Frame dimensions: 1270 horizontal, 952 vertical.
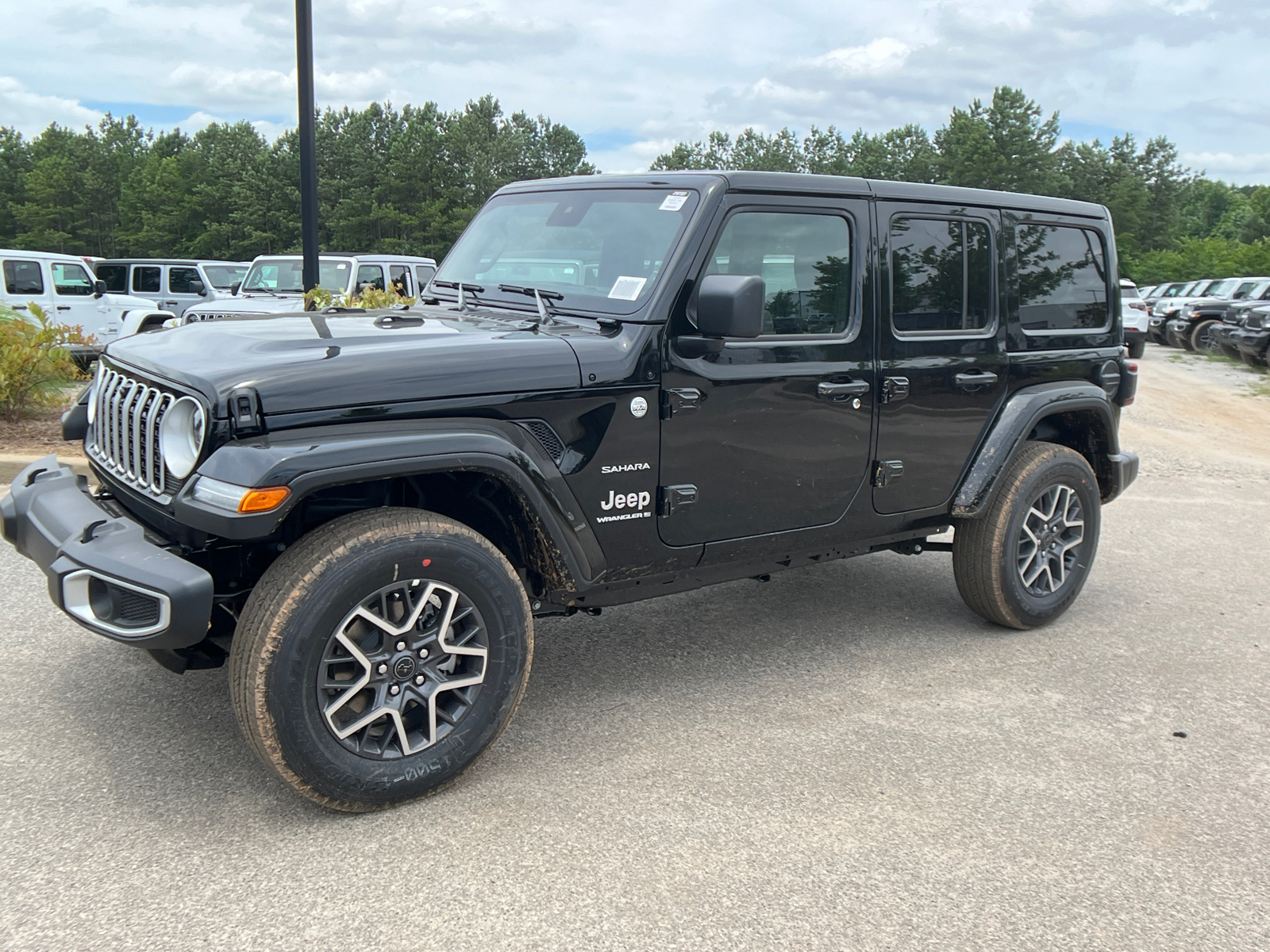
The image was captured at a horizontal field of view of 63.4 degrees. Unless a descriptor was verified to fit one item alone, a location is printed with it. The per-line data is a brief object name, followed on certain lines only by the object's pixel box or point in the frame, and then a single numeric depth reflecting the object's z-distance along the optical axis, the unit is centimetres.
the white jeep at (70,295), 1530
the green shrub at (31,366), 793
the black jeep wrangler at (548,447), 283
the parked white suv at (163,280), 1966
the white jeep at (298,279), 1370
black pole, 852
